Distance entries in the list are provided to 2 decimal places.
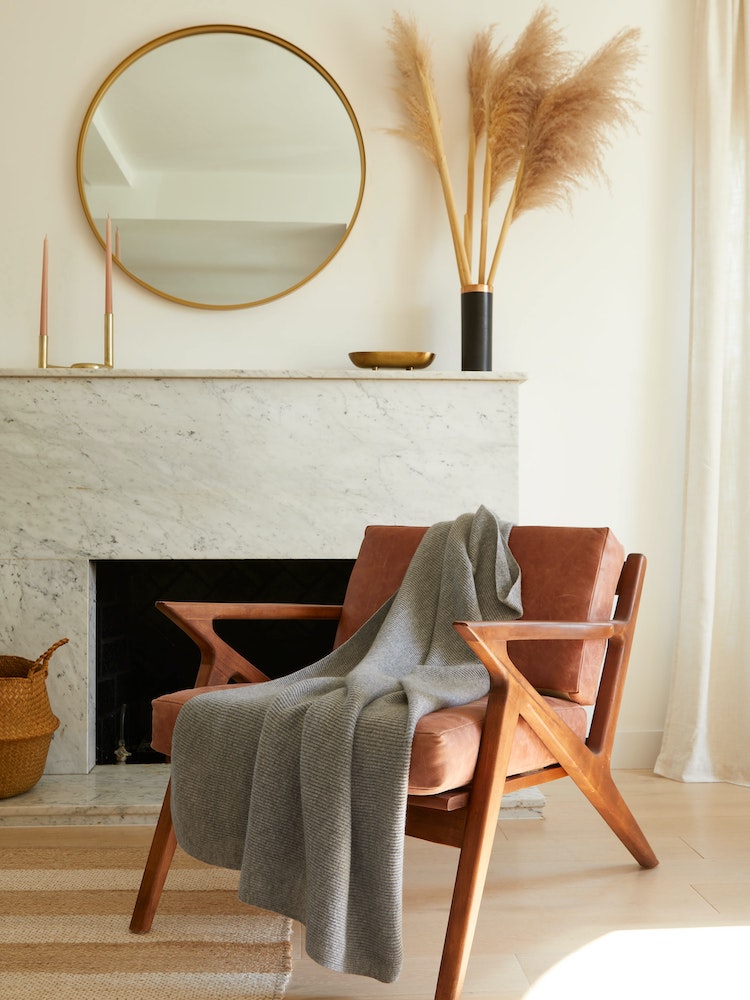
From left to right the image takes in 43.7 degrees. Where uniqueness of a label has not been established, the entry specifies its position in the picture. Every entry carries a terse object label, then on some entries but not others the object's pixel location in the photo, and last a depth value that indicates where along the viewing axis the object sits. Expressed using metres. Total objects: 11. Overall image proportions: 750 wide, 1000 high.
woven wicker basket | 2.49
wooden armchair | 1.50
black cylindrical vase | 2.80
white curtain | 2.88
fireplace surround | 2.73
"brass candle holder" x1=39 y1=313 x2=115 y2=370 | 2.80
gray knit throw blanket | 1.47
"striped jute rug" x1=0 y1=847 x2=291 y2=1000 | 1.59
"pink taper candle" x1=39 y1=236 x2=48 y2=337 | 2.75
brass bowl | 2.78
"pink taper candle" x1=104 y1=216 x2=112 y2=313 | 2.78
